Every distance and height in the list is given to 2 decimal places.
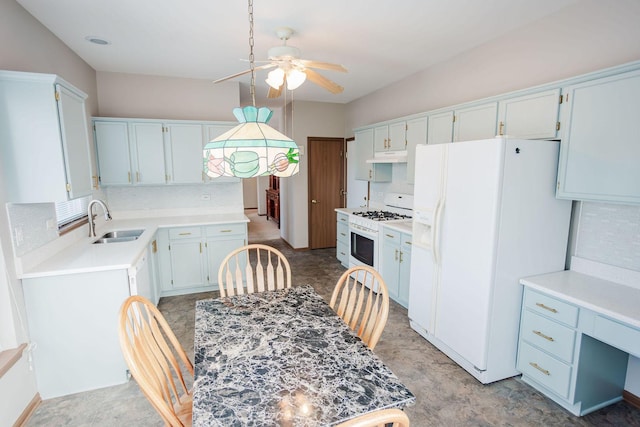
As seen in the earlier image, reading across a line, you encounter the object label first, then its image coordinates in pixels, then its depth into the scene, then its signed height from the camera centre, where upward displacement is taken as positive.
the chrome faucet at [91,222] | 3.22 -0.51
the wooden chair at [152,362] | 1.21 -0.84
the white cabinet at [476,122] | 2.85 +0.45
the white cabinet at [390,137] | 4.00 +0.45
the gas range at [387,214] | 4.17 -0.59
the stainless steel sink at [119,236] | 3.38 -0.69
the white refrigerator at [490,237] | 2.28 -0.49
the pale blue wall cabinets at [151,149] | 3.76 +0.27
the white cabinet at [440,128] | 3.27 +0.45
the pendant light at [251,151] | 1.29 +0.08
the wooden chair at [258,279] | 2.30 -0.79
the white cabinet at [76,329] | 2.26 -1.13
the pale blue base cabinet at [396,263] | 3.53 -1.04
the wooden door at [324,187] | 6.04 -0.29
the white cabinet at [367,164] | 4.78 +0.12
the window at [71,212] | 2.96 -0.40
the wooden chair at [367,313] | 1.68 -0.80
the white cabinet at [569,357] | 2.06 -1.23
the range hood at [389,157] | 3.97 +0.19
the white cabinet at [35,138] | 2.06 +0.22
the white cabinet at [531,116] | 2.36 +0.44
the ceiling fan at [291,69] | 2.19 +0.72
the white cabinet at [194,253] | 3.85 -0.98
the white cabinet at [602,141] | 1.92 +0.20
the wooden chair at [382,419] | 0.85 -0.66
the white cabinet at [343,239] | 4.96 -1.05
